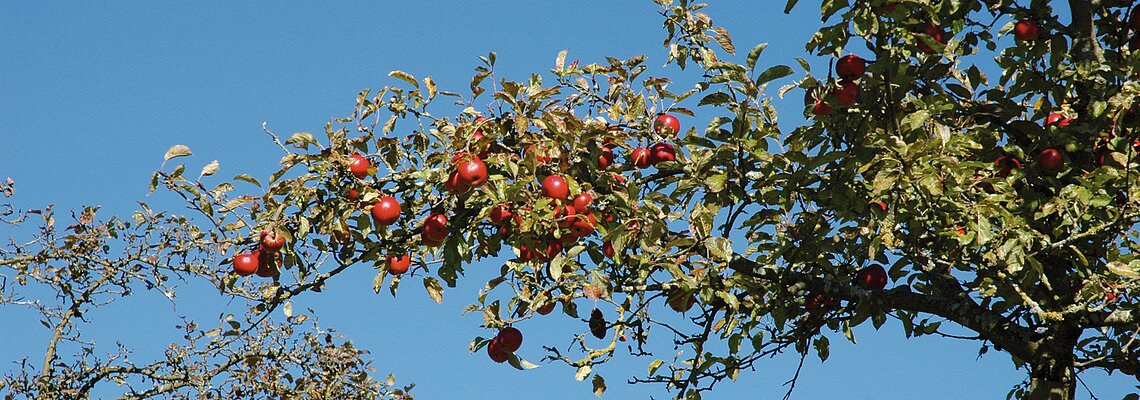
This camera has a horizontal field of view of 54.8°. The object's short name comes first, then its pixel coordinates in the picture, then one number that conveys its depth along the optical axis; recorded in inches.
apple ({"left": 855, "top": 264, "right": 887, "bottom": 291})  211.8
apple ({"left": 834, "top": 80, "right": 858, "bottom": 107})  185.2
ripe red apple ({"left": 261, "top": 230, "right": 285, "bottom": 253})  187.8
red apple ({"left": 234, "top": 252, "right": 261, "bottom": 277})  190.4
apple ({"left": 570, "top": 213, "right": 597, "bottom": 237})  179.9
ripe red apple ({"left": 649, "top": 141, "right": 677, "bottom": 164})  197.2
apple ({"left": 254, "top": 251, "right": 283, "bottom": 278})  194.7
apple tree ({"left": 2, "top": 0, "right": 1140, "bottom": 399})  179.3
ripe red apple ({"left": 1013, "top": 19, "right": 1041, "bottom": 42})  209.5
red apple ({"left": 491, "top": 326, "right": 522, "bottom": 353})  194.5
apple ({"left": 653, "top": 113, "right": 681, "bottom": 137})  197.0
